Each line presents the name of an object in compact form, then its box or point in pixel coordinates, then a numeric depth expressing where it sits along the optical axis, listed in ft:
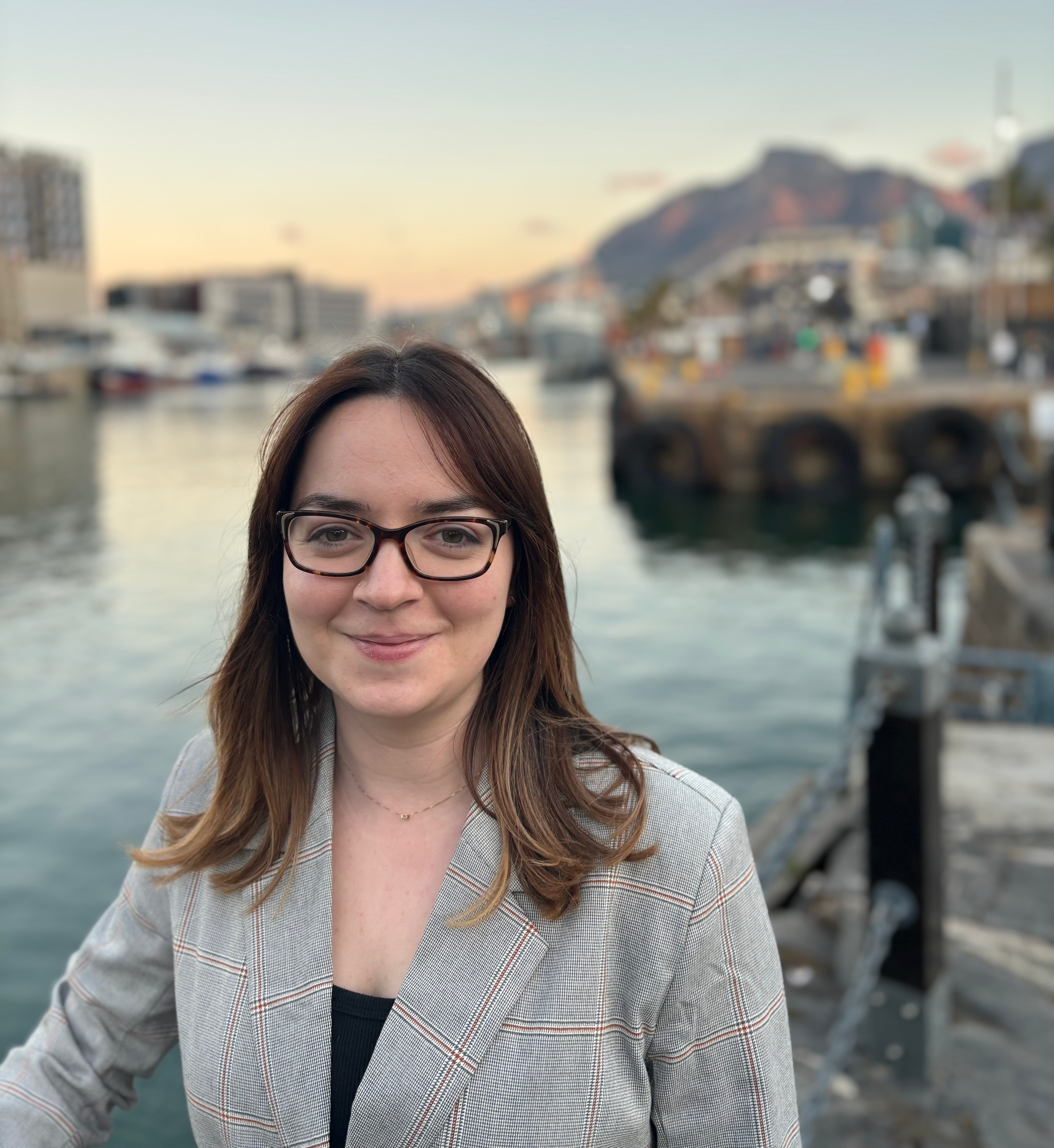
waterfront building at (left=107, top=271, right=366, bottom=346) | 572.51
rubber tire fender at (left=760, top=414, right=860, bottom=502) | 82.12
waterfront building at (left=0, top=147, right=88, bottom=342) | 461.78
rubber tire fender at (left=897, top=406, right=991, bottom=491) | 78.64
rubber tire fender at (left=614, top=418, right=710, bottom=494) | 88.94
